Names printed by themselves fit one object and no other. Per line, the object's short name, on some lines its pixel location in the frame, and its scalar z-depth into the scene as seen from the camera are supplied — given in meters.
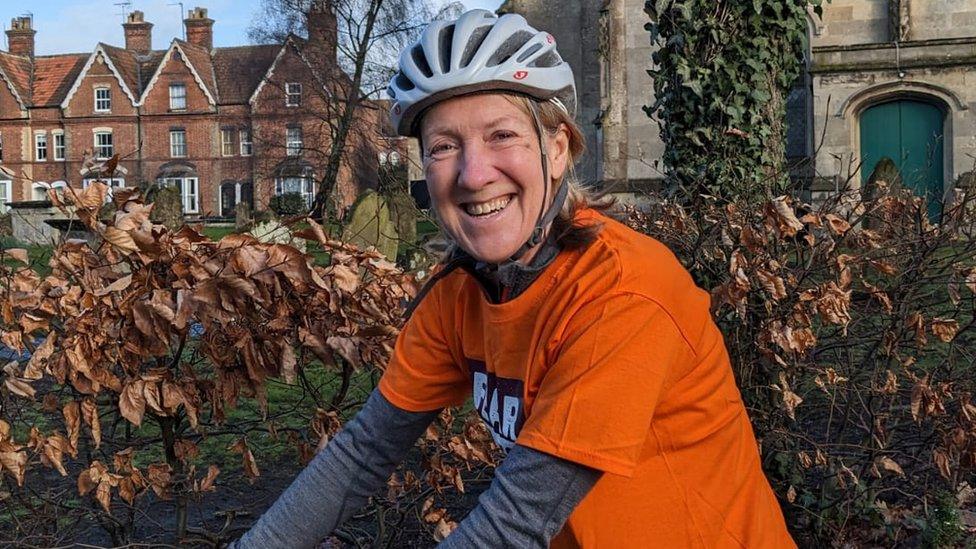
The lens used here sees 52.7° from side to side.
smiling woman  1.74
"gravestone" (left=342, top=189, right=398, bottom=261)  12.02
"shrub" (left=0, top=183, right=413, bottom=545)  2.97
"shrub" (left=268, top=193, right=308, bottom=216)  43.34
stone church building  20.12
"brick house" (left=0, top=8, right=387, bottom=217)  55.12
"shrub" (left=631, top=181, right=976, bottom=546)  3.73
